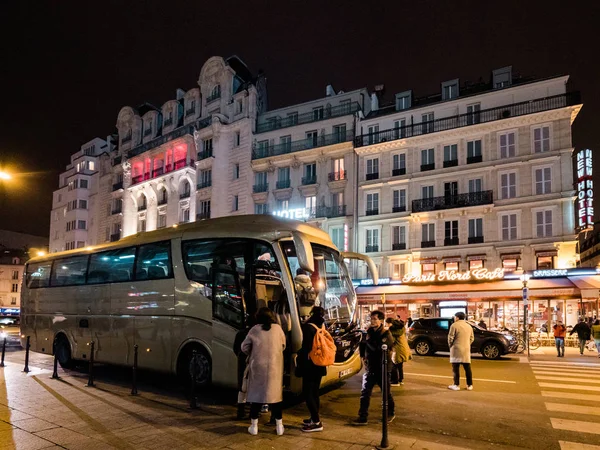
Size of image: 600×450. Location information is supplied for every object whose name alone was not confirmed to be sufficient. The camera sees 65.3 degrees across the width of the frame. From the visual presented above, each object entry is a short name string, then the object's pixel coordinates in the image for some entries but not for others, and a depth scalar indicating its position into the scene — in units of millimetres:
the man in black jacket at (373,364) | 7238
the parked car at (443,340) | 18062
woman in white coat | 6543
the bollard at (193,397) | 8094
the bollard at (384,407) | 5896
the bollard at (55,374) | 11118
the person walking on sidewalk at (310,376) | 6750
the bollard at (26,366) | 12164
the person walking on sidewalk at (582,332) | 20322
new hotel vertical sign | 26248
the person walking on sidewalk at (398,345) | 10242
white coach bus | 8625
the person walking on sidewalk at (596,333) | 18391
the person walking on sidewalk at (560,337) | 19594
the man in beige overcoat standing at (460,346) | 10148
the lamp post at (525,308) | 20019
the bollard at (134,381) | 9387
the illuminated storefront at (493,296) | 25891
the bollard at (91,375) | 10242
